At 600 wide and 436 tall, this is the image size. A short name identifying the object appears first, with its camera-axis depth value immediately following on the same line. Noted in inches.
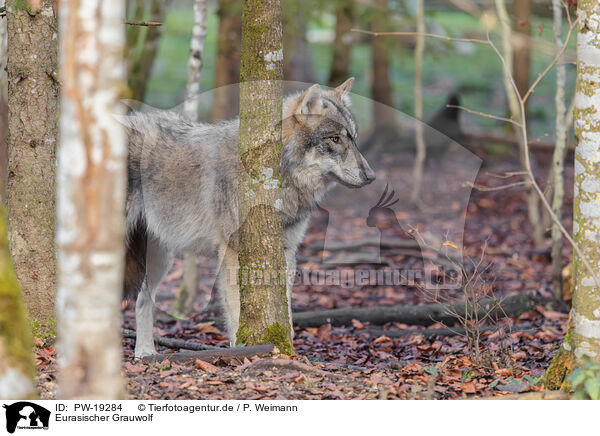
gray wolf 484.7
